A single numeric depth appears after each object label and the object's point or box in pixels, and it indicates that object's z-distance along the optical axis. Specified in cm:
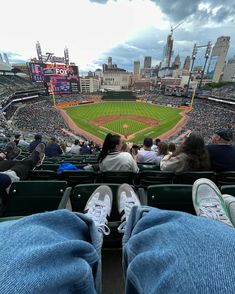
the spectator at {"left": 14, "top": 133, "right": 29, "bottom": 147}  842
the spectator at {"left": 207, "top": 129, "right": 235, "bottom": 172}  297
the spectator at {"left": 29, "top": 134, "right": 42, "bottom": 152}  640
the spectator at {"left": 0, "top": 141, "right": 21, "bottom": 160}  471
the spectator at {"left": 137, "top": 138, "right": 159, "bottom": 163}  501
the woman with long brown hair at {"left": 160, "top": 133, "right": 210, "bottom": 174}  282
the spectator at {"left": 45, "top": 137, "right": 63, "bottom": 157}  693
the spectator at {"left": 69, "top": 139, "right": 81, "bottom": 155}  986
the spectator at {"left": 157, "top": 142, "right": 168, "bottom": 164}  497
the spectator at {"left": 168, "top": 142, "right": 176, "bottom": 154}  528
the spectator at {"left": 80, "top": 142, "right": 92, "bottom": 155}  966
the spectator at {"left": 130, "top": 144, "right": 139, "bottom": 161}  688
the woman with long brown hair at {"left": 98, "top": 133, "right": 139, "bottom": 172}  311
